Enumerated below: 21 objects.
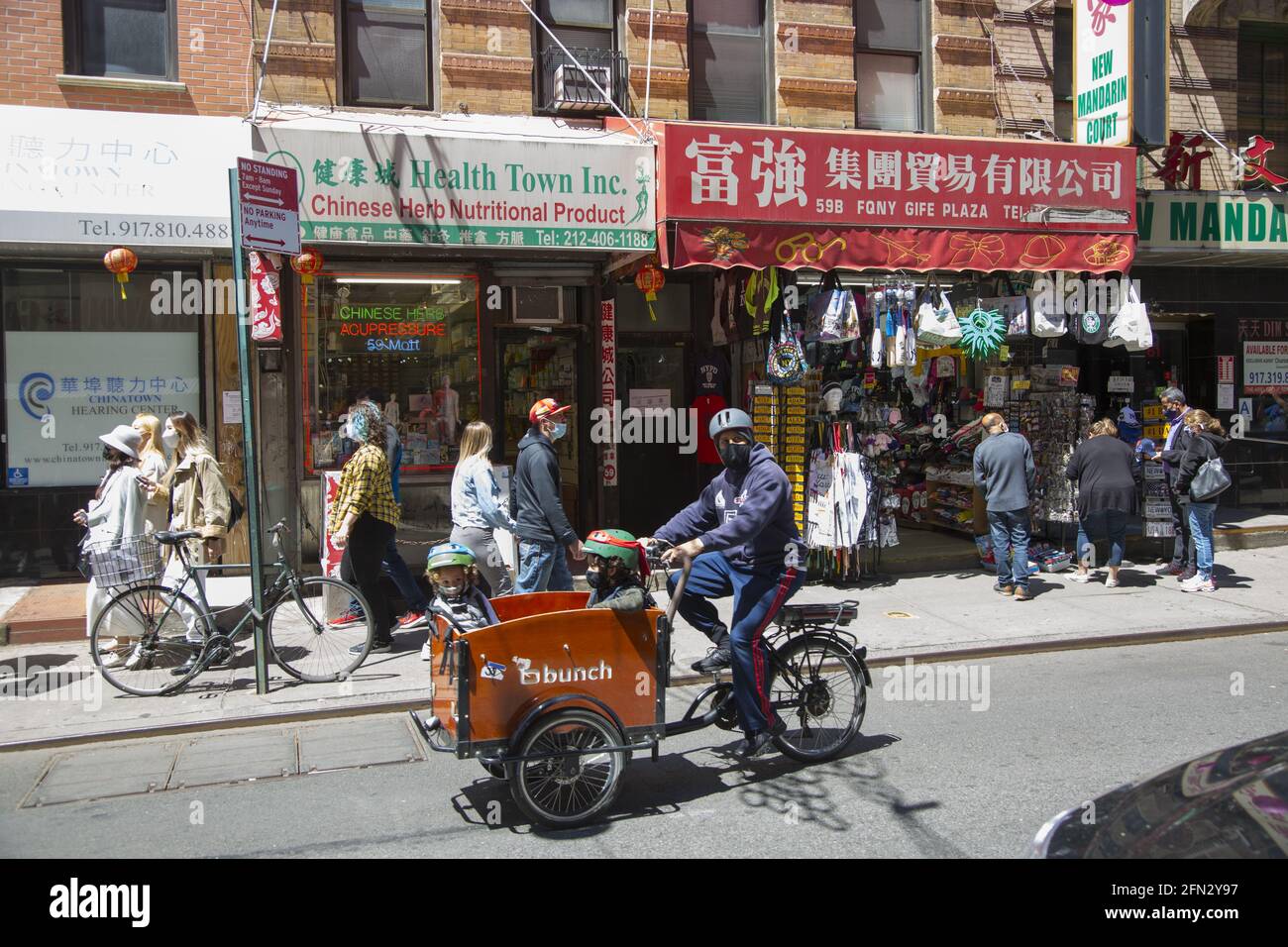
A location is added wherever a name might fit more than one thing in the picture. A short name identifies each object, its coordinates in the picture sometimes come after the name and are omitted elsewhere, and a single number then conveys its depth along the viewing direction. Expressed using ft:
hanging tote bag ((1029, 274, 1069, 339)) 36.58
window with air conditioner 36.42
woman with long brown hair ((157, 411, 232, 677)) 26.68
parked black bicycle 24.35
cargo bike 15.75
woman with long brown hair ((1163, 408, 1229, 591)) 34.24
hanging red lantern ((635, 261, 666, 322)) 35.01
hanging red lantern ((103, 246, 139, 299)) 30.53
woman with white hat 25.53
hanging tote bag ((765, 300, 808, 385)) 34.27
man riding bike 17.85
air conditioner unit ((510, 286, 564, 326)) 37.68
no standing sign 23.26
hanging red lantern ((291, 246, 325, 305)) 31.81
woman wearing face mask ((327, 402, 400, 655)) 27.30
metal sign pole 23.58
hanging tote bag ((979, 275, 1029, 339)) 36.52
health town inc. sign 30.94
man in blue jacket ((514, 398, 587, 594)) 24.14
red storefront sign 32.63
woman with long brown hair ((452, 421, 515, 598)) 27.30
